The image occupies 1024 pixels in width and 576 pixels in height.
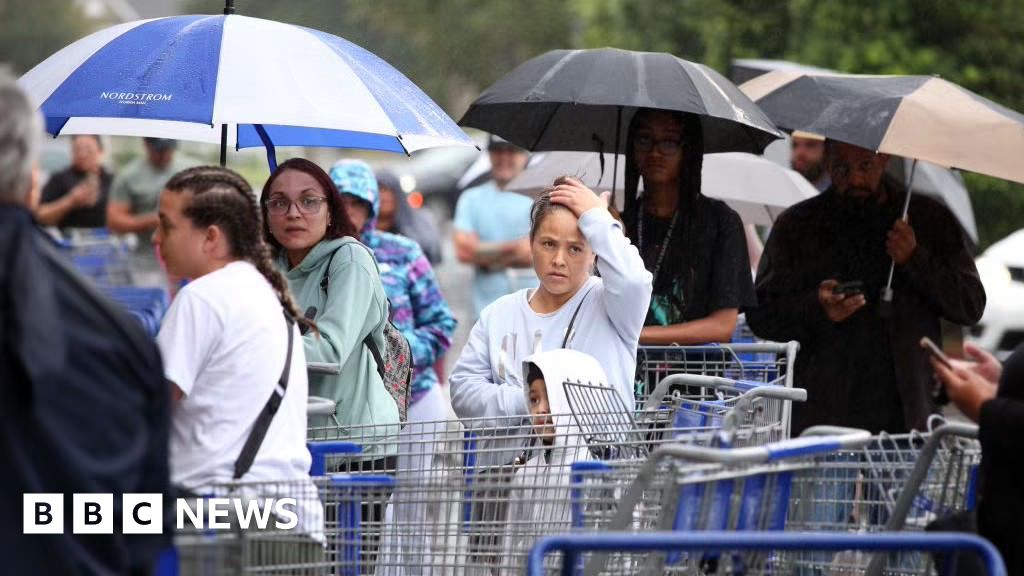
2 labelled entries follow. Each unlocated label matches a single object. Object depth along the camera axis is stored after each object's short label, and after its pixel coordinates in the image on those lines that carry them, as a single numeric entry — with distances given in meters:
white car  29.64
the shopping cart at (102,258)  26.53
